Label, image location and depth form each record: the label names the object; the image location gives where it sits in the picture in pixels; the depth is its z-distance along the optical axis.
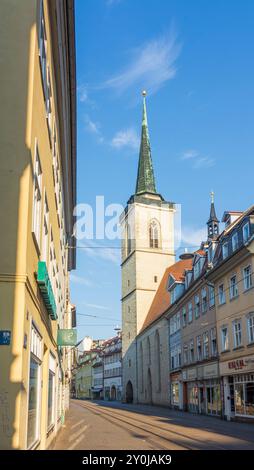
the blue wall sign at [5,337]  7.47
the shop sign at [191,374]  42.25
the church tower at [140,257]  80.50
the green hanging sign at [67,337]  20.71
